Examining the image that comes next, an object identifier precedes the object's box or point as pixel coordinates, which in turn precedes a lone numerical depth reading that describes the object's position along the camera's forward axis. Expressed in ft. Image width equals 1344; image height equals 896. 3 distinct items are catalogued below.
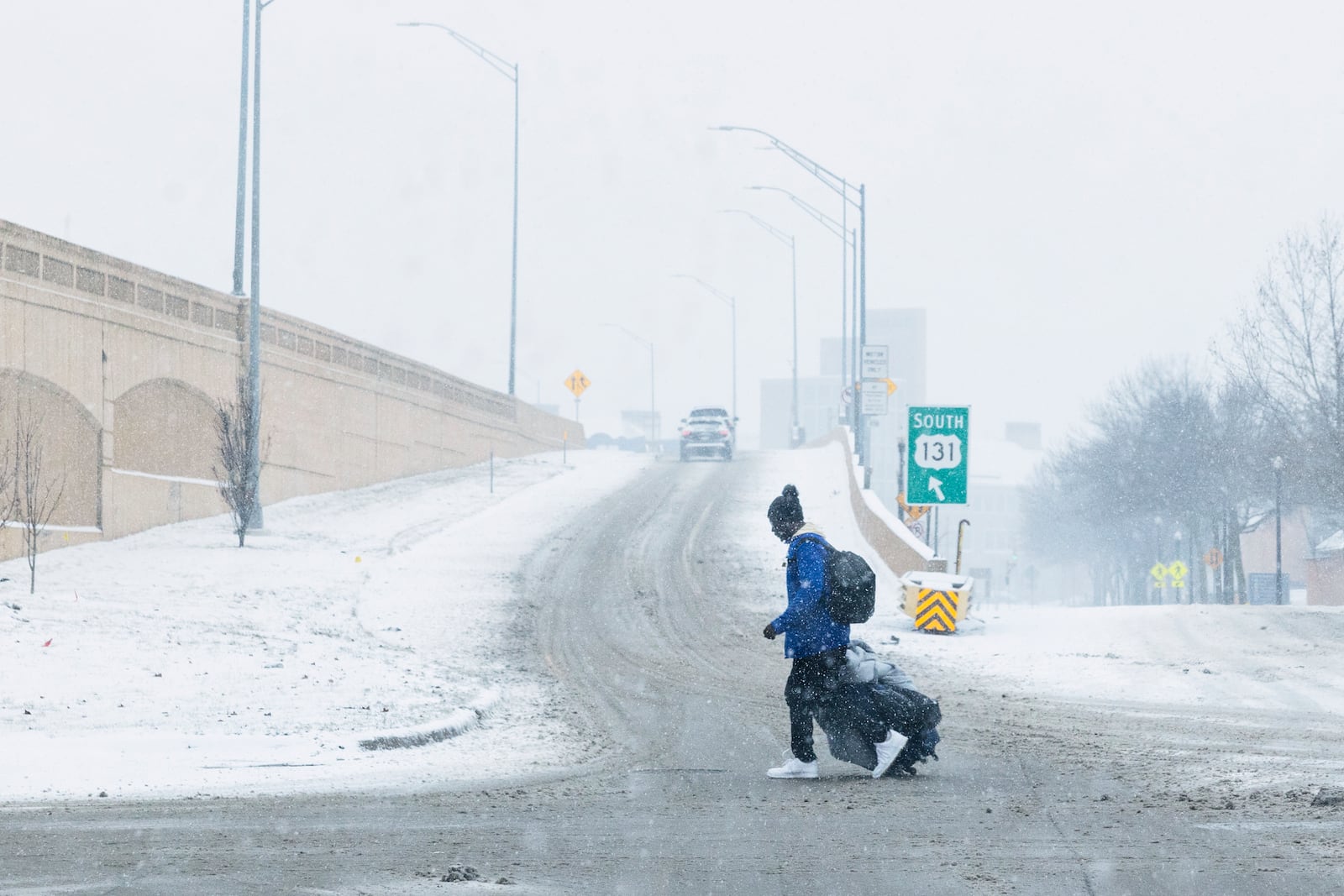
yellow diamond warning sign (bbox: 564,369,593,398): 210.38
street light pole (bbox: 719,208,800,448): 245.92
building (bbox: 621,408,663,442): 622.13
